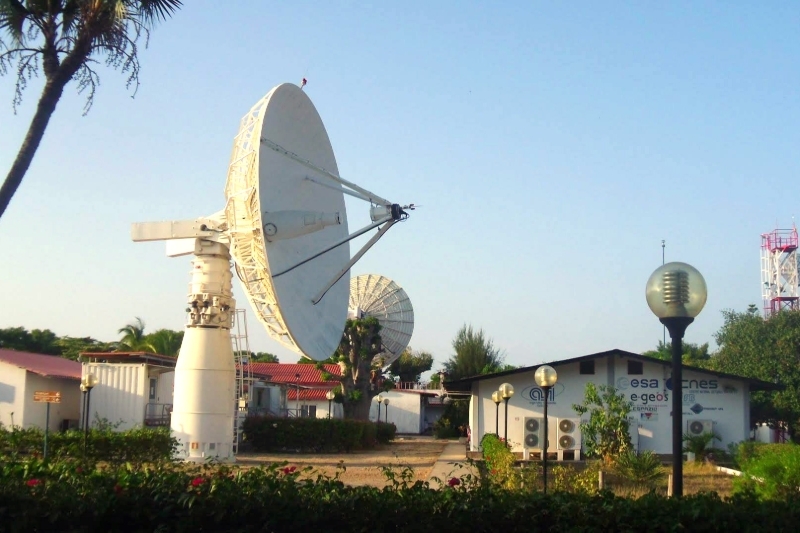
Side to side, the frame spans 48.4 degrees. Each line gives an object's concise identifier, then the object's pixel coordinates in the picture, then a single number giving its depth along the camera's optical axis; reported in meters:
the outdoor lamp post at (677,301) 8.01
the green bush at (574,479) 14.52
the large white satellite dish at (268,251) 20.31
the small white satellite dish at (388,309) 48.41
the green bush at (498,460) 14.01
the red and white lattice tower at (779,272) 66.25
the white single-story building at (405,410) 68.81
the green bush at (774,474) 11.73
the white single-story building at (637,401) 31.17
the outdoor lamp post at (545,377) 16.06
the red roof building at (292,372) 69.00
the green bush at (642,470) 21.36
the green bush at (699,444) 29.23
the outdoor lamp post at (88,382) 23.03
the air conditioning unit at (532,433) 31.28
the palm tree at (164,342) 61.79
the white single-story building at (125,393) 33.81
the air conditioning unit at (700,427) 30.84
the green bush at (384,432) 46.14
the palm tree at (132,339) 64.56
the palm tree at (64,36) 10.92
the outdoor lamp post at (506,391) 23.84
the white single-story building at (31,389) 31.94
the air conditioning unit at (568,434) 31.11
